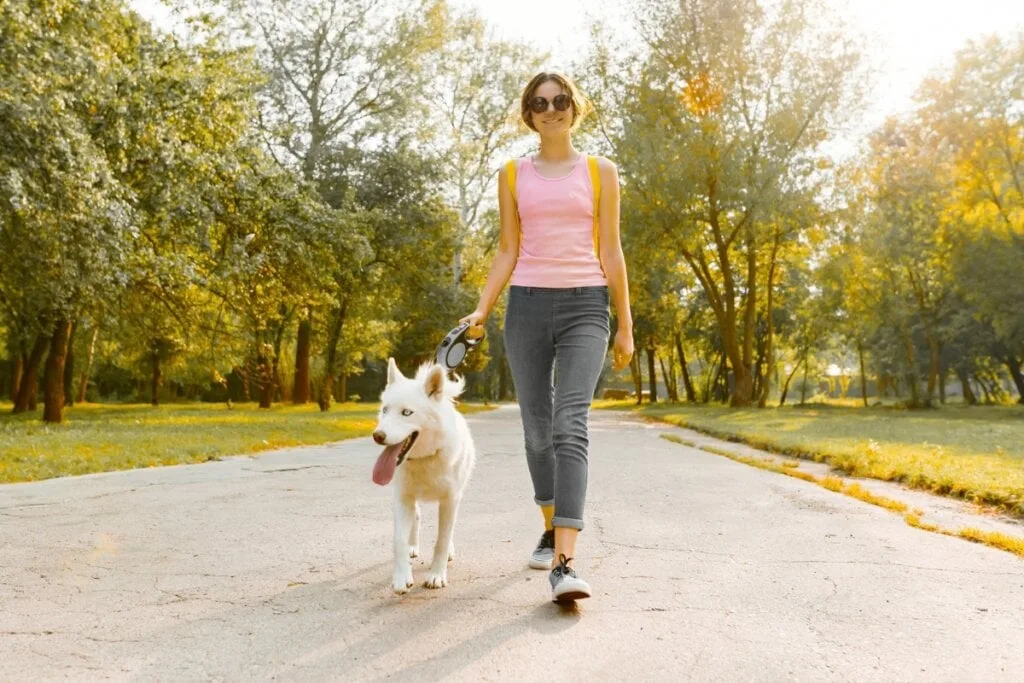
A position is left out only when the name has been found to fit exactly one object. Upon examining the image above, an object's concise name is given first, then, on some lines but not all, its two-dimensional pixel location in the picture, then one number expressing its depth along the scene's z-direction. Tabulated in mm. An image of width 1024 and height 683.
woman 4391
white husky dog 4117
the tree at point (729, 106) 26172
